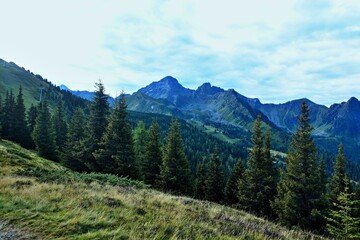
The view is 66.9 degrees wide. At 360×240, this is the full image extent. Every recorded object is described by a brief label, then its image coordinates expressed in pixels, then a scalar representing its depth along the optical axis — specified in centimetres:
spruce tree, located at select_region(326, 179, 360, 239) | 2361
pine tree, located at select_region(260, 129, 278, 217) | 3853
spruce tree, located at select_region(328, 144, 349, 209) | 3894
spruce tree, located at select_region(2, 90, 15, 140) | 6457
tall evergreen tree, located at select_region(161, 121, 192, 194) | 4034
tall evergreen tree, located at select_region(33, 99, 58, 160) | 5700
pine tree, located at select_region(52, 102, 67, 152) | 6921
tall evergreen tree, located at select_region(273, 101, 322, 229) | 3152
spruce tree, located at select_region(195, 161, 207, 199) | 5097
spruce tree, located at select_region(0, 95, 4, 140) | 6744
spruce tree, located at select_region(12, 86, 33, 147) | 6481
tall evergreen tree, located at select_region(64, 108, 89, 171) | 3994
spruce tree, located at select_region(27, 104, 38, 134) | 7682
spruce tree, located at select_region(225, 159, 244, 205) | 4753
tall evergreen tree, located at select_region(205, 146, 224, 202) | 4742
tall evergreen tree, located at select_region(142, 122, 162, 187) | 4412
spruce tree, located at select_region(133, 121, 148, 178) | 5476
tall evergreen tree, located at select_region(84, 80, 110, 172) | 3891
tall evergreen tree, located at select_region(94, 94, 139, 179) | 3600
